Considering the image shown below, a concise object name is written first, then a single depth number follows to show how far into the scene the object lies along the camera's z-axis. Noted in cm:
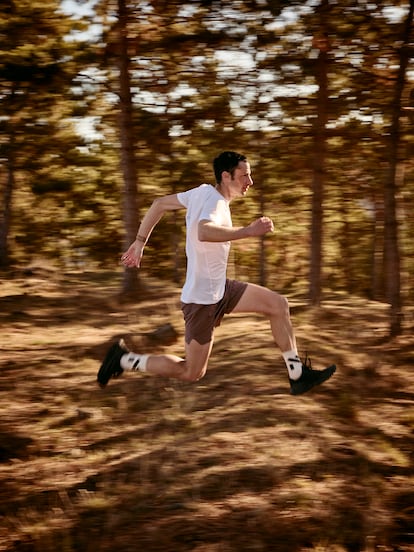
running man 612
